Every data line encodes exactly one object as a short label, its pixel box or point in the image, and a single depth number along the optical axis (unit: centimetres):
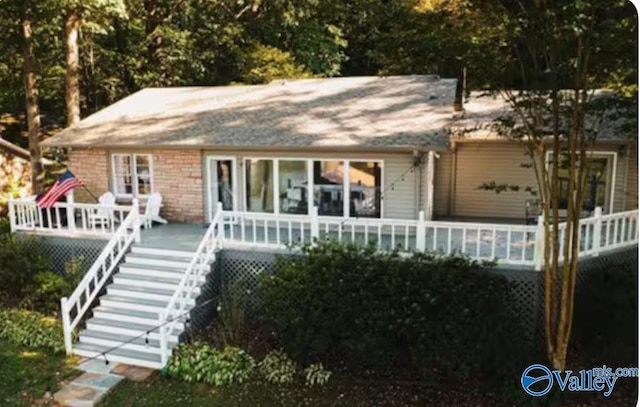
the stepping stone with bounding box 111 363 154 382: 923
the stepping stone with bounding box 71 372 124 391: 895
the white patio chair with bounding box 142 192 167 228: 1305
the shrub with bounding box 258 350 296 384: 899
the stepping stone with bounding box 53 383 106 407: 843
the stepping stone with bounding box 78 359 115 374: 948
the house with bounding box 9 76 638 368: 1025
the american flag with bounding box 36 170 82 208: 1198
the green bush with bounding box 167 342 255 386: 902
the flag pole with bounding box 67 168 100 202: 1424
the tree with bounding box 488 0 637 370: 723
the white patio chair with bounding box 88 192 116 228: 1204
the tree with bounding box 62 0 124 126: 1630
